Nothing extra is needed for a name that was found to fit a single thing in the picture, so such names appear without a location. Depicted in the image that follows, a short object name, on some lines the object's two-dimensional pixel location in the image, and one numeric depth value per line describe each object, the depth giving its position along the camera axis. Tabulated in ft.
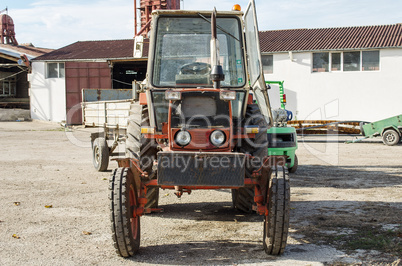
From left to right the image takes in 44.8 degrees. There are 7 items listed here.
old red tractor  15.55
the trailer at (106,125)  32.42
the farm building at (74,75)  94.73
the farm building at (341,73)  80.59
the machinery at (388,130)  55.06
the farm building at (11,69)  110.11
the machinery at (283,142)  30.83
